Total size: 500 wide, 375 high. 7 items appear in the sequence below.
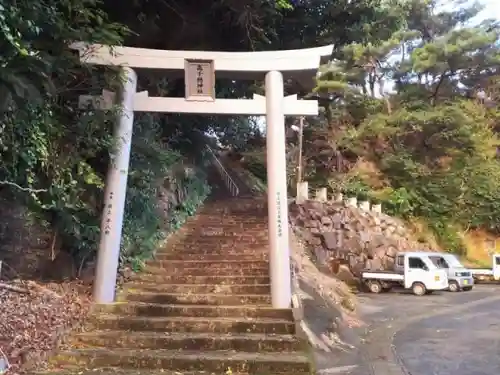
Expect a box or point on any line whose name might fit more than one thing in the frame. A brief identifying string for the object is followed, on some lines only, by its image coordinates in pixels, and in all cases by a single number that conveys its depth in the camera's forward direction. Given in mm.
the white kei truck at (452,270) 18219
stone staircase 5965
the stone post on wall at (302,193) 18830
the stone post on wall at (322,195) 19788
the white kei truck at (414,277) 17500
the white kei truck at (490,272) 22547
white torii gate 7609
